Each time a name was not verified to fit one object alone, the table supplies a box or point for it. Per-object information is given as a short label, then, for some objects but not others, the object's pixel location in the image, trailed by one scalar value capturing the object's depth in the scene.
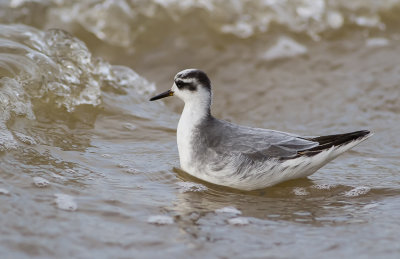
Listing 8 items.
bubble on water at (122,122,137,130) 14.87
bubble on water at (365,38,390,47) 22.48
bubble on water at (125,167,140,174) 12.09
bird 11.57
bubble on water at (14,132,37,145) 12.26
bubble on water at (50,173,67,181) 10.98
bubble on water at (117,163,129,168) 12.31
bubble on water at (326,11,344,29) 23.67
